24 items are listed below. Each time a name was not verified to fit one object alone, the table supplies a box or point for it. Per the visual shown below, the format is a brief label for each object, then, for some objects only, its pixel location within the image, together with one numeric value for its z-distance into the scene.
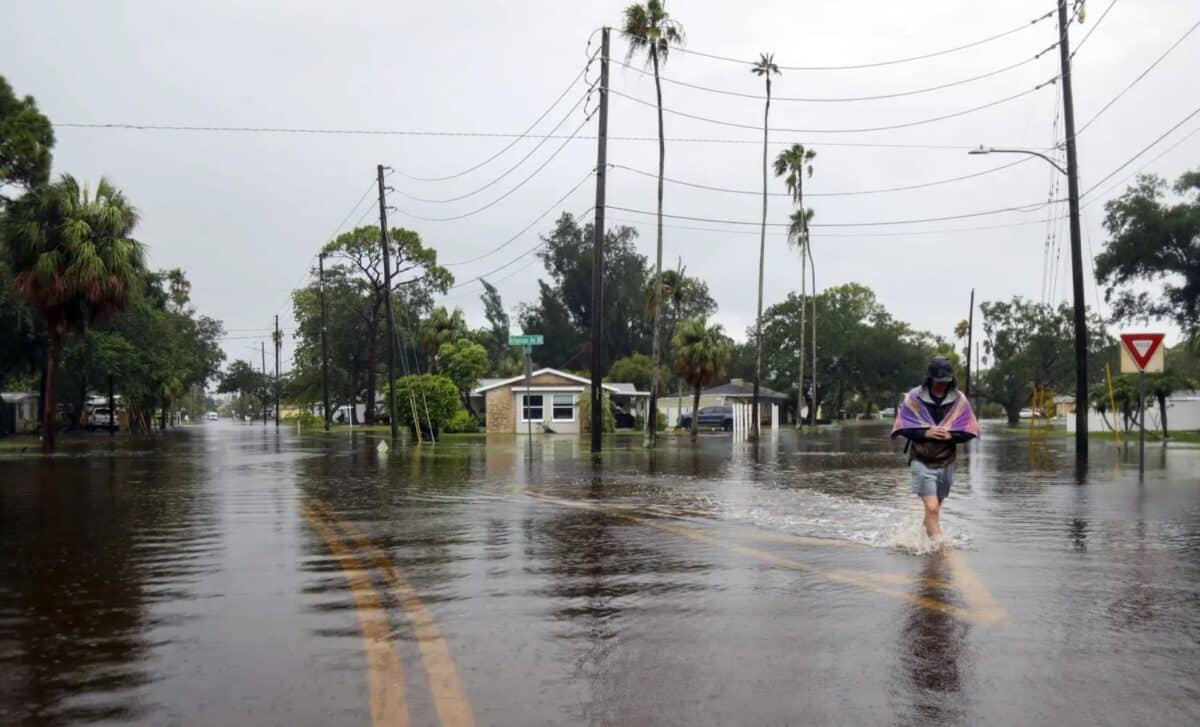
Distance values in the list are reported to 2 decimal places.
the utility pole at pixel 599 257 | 31.53
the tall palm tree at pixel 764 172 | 48.56
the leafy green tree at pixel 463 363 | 69.88
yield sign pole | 20.03
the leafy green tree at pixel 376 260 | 73.94
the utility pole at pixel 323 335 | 72.25
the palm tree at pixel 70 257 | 32.16
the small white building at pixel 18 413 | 63.55
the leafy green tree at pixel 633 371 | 80.75
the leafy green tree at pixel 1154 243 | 46.28
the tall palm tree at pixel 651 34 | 38.00
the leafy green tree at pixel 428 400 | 47.97
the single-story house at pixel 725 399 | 77.62
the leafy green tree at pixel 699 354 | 52.28
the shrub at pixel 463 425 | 59.00
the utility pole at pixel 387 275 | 45.50
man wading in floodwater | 10.28
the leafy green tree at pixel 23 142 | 32.47
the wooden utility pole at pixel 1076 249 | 26.12
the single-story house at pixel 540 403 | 61.66
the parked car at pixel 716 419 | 68.94
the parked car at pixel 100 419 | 70.38
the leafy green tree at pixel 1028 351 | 79.19
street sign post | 27.86
